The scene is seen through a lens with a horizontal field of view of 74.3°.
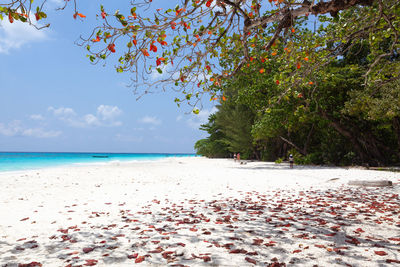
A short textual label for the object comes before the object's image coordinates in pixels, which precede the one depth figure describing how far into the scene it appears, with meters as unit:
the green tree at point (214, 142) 52.69
